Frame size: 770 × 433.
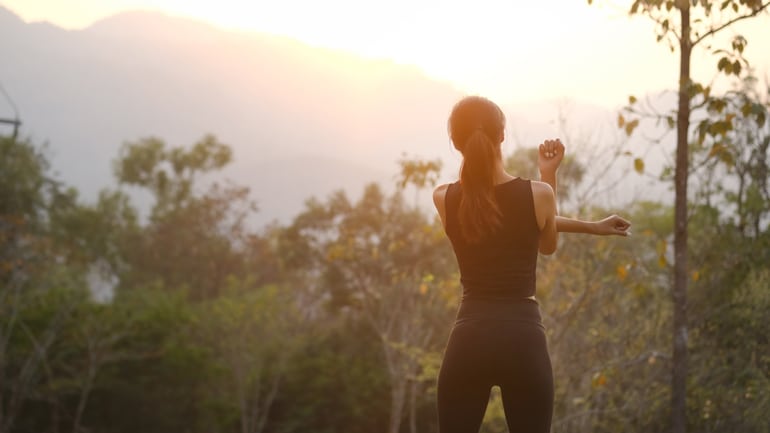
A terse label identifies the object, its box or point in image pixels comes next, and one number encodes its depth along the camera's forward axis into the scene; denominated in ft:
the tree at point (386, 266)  67.87
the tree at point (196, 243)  120.67
